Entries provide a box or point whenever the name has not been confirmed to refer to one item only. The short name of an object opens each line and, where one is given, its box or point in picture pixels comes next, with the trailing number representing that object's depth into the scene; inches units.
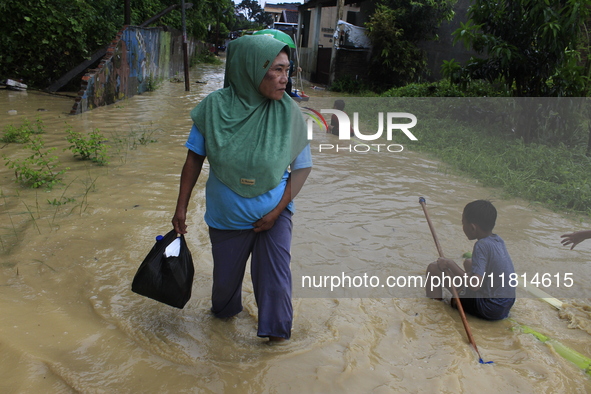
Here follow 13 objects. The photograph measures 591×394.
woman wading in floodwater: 91.0
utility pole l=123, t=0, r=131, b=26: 514.9
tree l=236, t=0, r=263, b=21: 2834.6
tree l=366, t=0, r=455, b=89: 629.3
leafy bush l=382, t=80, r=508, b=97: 390.0
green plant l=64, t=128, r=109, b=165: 226.1
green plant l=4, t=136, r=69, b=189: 184.4
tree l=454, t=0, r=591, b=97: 272.5
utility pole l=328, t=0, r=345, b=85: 707.4
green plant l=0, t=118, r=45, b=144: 257.1
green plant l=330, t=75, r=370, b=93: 693.0
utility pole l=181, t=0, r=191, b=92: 579.8
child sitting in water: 119.4
